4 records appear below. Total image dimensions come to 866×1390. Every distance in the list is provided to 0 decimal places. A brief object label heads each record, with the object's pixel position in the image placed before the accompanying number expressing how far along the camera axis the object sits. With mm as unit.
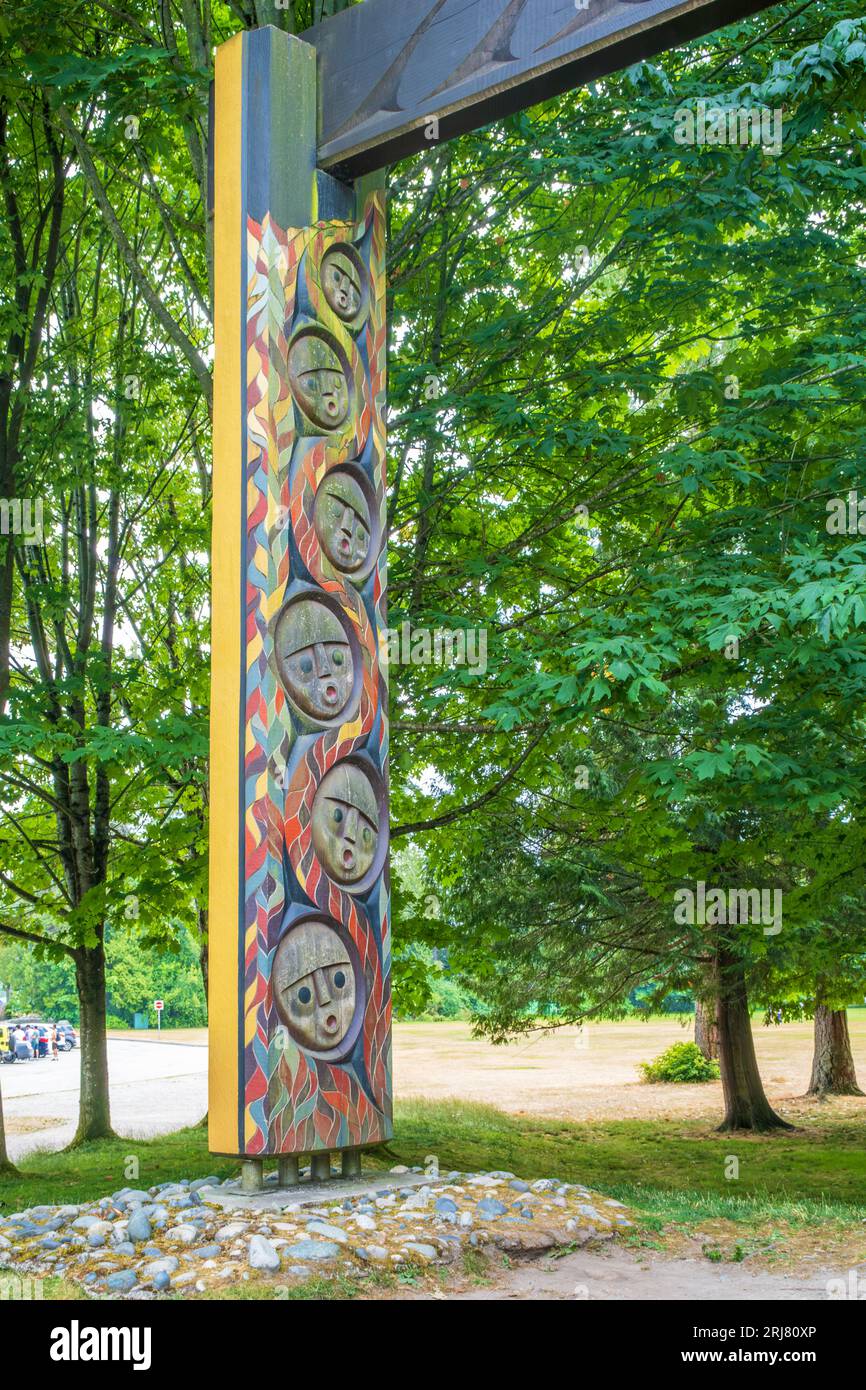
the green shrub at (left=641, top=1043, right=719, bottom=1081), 21641
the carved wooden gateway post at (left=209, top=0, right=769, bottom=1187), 6648
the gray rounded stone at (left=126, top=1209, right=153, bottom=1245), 6250
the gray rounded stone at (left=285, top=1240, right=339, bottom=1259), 5742
